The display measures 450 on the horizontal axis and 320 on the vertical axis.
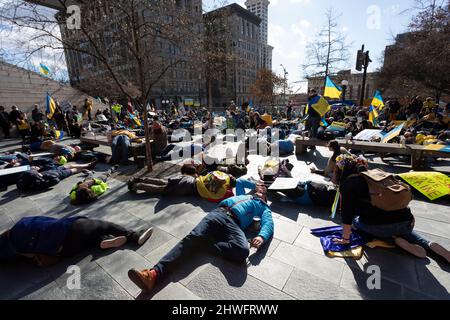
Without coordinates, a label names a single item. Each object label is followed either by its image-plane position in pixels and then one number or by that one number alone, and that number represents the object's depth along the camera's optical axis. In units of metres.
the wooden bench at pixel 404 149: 5.40
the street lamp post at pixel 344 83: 17.99
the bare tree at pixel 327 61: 21.12
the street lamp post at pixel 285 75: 32.08
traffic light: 14.72
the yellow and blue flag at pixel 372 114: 10.18
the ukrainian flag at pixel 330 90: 10.54
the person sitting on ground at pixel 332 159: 4.52
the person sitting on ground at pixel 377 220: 2.52
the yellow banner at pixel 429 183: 3.89
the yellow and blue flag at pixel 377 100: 11.15
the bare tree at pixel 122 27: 4.72
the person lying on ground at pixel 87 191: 4.37
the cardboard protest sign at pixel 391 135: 6.19
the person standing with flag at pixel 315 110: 7.54
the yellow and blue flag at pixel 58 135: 11.73
